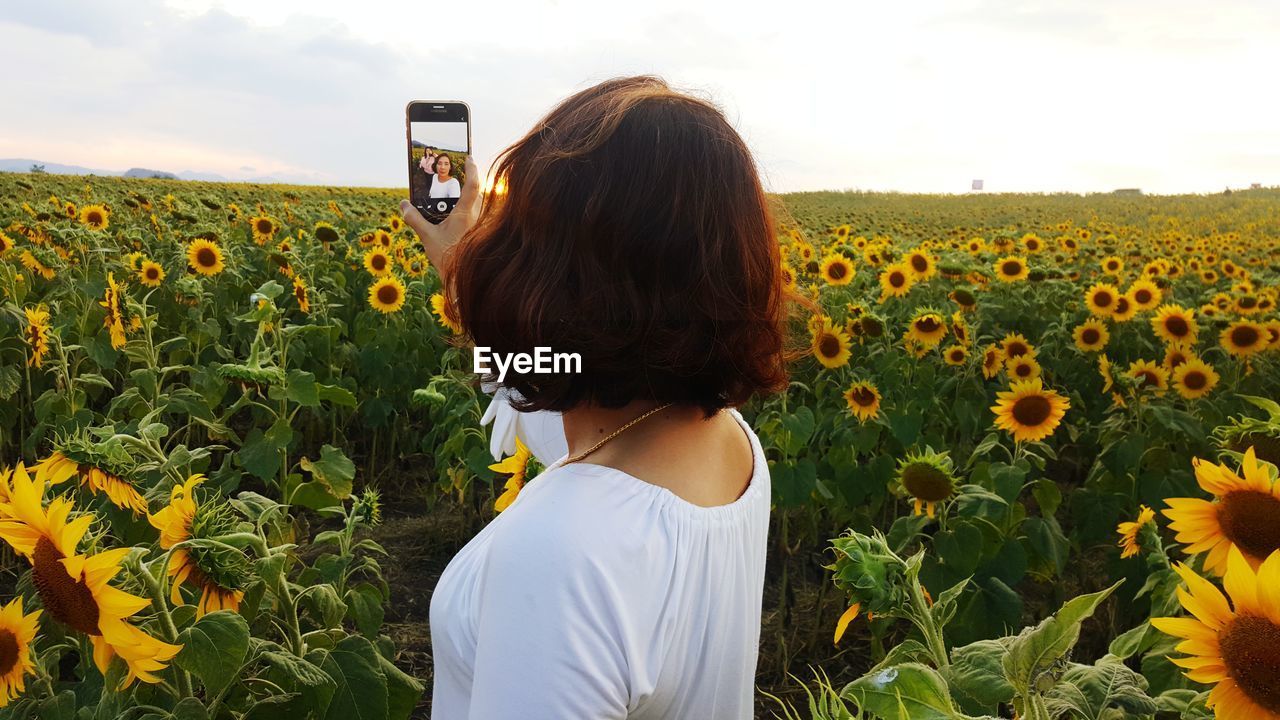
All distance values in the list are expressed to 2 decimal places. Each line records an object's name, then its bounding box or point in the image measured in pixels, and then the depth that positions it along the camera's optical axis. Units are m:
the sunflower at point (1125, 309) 5.07
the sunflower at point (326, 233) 5.92
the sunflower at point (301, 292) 4.34
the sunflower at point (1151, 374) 3.52
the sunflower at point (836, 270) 5.41
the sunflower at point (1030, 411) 3.02
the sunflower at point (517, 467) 1.85
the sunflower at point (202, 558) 1.25
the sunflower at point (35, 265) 4.60
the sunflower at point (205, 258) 4.82
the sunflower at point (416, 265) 5.50
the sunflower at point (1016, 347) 3.93
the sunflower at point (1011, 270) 5.60
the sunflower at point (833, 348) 3.82
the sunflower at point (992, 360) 3.79
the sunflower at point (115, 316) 3.27
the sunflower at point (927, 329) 3.94
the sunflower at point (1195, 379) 3.69
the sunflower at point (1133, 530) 1.86
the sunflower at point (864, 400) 3.23
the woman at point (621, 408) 0.93
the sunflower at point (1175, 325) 4.54
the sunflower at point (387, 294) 4.53
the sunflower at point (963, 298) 4.61
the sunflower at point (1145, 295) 5.30
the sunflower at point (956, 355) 3.97
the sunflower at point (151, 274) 4.56
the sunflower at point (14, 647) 1.23
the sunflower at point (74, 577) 1.09
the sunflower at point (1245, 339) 4.35
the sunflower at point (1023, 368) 3.75
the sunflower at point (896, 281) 5.21
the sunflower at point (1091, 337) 4.53
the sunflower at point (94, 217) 5.95
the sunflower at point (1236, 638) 0.78
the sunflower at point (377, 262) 5.15
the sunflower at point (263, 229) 6.27
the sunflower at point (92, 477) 1.46
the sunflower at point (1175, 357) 4.09
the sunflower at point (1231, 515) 1.16
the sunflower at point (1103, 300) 5.00
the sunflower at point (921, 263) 5.64
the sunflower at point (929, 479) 2.21
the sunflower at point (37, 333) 3.16
